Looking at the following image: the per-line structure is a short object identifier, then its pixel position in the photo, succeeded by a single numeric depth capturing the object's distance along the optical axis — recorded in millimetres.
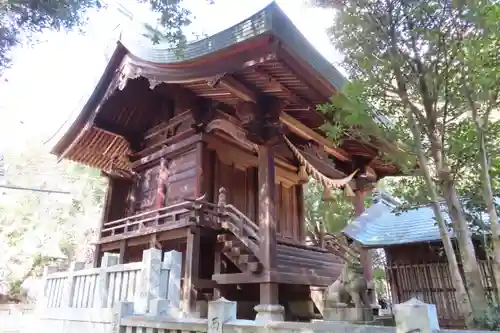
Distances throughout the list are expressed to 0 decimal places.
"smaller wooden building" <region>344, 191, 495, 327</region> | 5902
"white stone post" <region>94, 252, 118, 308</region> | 5574
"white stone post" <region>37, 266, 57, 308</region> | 6918
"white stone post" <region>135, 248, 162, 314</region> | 4816
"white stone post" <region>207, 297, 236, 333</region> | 3449
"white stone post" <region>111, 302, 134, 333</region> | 4621
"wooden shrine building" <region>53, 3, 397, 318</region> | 5527
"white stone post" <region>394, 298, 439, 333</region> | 2420
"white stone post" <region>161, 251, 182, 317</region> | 5027
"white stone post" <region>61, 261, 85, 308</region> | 6305
